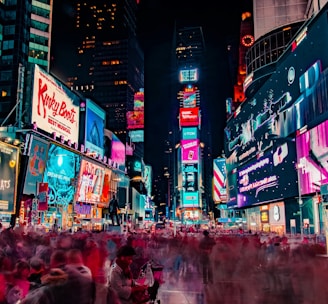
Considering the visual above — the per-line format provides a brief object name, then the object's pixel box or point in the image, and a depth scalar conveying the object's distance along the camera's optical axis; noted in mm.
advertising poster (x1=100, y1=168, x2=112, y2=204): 70188
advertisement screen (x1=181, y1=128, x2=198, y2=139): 148000
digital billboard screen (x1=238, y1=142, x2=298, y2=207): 52081
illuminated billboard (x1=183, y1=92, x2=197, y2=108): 160500
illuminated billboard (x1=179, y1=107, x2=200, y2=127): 149125
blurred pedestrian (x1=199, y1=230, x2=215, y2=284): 13981
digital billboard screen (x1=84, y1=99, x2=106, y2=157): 67938
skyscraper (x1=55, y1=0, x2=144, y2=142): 199388
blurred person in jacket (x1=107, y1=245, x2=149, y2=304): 5523
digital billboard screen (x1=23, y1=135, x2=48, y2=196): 46000
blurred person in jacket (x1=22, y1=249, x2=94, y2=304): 3158
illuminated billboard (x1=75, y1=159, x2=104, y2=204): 60581
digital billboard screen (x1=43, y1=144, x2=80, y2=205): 53906
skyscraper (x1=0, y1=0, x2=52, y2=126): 66562
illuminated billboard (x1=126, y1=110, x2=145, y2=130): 141250
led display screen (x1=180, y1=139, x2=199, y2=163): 148000
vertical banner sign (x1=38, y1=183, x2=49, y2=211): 34500
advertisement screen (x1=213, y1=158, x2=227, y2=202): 124812
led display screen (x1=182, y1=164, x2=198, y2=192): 146875
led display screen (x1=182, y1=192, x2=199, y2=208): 145125
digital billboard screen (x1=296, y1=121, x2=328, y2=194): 41750
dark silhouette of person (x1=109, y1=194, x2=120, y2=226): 50719
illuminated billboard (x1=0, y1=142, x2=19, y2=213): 41938
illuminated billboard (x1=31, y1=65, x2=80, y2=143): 50031
